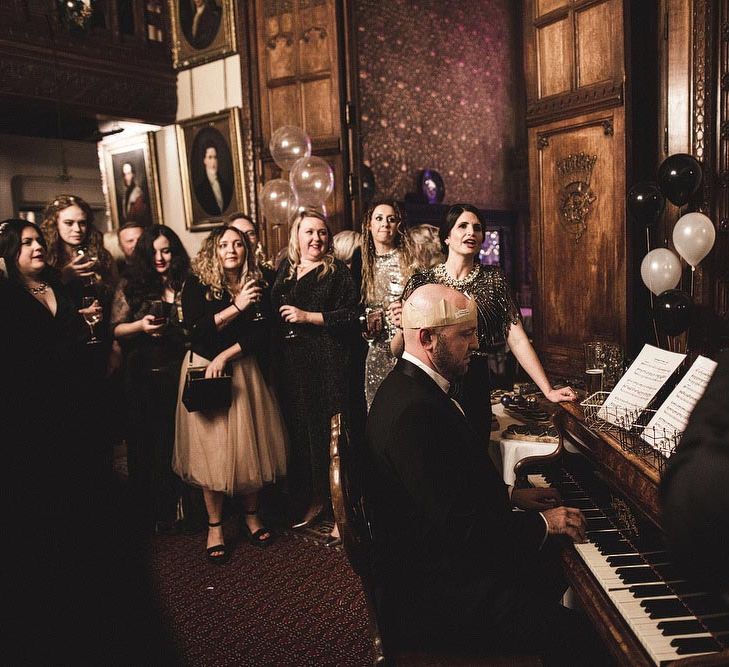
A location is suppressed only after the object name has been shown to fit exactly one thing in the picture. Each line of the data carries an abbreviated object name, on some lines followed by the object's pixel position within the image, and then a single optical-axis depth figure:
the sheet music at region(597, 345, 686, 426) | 1.97
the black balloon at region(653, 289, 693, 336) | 3.58
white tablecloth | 2.71
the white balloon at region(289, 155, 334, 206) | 5.10
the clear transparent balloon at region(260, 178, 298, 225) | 5.49
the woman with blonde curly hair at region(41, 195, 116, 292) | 4.05
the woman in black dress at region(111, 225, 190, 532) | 4.09
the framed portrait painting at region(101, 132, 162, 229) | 7.23
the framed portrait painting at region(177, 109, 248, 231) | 6.43
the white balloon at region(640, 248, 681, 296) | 3.70
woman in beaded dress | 2.95
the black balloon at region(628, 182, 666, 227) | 3.78
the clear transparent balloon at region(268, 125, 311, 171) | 5.54
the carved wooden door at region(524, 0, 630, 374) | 4.32
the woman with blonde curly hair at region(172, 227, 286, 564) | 3.72
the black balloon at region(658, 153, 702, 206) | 3.62
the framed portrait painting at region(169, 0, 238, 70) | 6.28
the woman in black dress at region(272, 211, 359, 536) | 3.88
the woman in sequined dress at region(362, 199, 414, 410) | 3.79
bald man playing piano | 1.69
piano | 1.33
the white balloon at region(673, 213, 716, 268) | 3.53
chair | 1.63
